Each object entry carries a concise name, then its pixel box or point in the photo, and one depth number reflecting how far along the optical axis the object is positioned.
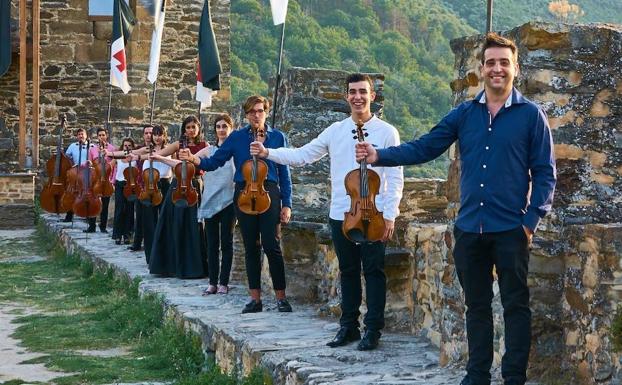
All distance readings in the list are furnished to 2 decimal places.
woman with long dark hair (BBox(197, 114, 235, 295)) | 8.53
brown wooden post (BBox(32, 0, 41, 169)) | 19.81
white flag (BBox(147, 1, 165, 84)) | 17.09
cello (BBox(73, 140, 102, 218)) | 15.05
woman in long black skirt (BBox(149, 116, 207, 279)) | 9.99
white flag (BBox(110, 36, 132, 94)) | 18.30
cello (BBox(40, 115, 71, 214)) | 16.00
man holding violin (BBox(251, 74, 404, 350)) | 5.93
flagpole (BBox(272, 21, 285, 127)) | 8.38
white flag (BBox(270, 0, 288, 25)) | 9.10
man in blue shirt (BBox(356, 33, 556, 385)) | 4.52
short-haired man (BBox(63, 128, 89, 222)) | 15.92
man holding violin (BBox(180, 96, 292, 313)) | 7.47
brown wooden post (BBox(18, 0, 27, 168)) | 19.44
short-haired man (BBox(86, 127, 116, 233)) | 15.34
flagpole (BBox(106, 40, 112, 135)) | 20.32
